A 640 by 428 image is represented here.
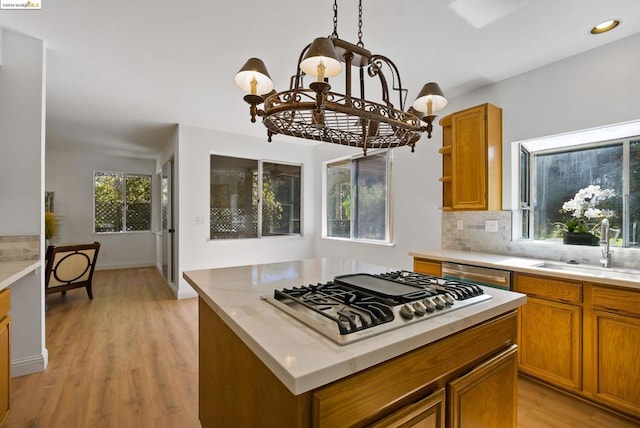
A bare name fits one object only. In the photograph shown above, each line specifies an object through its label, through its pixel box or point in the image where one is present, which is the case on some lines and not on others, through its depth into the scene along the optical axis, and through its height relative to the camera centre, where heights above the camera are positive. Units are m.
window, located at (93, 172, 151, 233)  6.56 +0.28
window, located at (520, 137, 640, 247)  2.32 +0.28
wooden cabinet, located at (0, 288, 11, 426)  1.63 -0.78
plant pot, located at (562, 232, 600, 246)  2.39 -0.20
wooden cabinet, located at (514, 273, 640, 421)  1.81 -0.82
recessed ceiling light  2.05 +1.32
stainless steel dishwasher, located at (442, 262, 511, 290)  2.30 -0.49
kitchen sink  1.91 -0.40
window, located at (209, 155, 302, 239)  4.84 +0.28
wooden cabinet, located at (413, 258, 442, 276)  2.76 -0.50
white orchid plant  2.45 +0.06
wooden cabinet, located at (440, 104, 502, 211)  2.76 +0.54
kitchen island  0.77 -0.49
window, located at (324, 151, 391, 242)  4.25 +0.26
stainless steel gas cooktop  0.91 -0.33
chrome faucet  2.22 -0.21
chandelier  1.08 +0.45
